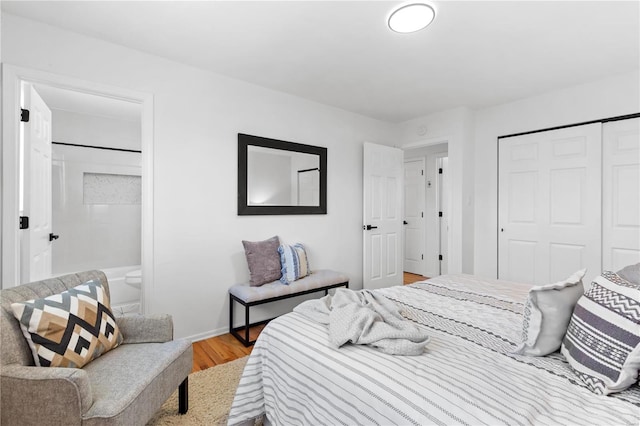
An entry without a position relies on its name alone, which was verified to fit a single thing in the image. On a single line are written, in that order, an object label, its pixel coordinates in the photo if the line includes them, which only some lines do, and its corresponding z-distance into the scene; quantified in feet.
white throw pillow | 3.92
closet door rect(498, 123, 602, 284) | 10.39
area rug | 5.57
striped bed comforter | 2.92
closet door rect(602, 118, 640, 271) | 9.55
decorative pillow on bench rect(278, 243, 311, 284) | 9.91
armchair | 3.75
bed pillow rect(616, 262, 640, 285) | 4.66
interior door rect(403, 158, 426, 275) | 18.12
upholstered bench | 8.91
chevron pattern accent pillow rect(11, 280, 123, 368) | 4.26
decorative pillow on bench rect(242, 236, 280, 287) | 9.60
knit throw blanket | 4.00
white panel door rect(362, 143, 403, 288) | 13.17
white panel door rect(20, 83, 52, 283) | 7.18
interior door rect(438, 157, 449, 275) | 17.25
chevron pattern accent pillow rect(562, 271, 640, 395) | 3.11
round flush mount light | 6.26
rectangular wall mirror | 10.21
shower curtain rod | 12.91
